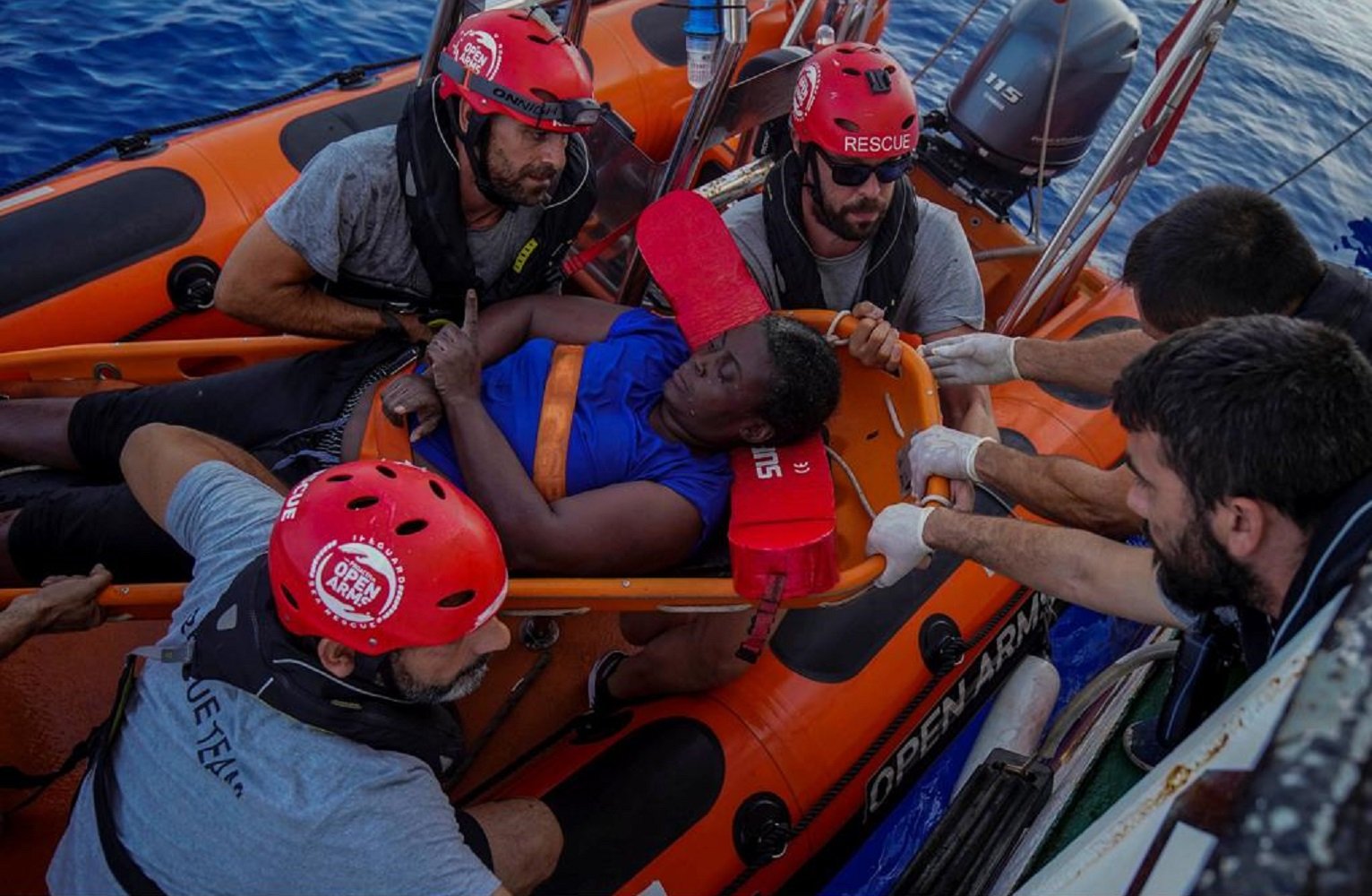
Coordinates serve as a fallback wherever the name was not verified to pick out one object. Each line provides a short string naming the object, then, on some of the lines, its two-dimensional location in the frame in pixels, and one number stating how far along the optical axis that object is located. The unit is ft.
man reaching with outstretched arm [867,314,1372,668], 5.21
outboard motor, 14.23
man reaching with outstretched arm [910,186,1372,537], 8.66
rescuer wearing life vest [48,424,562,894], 5.70
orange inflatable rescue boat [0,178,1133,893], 8.28
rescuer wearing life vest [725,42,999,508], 9.87
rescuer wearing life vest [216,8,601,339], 9.14
